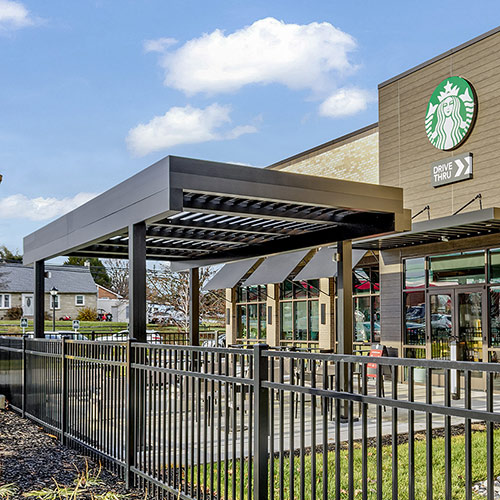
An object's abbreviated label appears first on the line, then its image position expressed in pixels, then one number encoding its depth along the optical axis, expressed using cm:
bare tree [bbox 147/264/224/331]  4397
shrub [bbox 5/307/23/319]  6412
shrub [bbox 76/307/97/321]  6289
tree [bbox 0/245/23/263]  7660
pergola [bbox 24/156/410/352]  738
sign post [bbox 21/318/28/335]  3173
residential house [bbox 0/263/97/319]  6550
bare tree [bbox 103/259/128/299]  6575
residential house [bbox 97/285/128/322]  6688
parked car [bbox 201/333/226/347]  2842
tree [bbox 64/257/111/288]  8388
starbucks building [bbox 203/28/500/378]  1462
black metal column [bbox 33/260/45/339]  1270
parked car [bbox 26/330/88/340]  2163
